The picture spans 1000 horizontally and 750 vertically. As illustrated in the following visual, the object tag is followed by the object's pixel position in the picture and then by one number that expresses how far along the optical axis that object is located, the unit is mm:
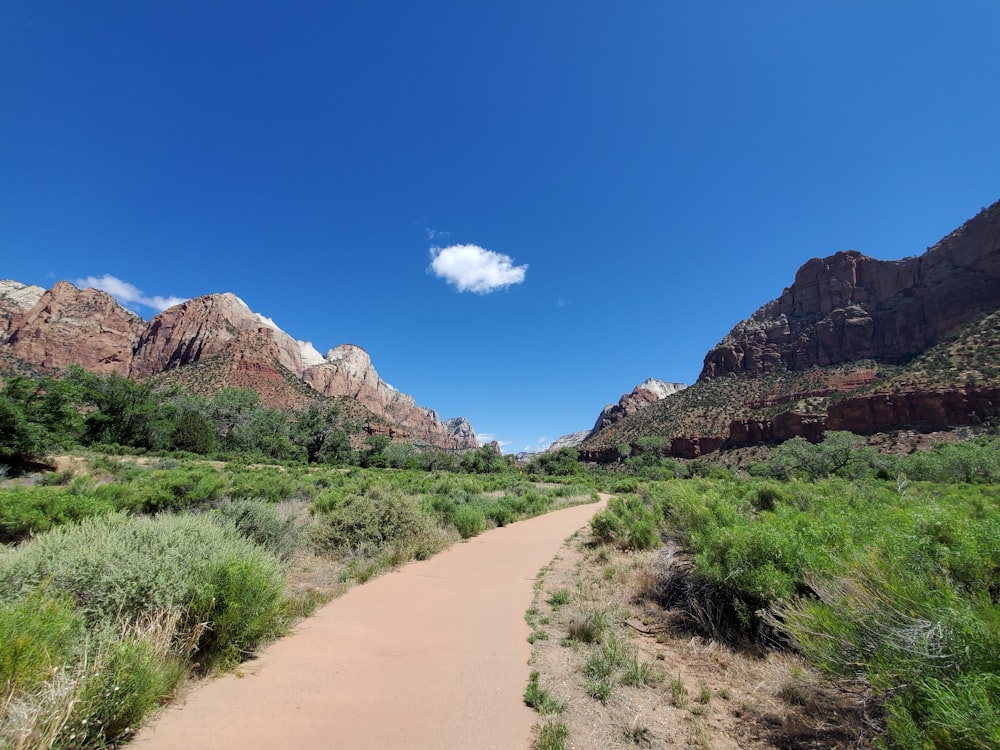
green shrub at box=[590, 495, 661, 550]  10086
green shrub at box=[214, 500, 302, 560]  7641
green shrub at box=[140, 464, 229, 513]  10141
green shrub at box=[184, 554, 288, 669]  4016
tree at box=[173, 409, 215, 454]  39062
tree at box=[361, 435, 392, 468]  55147
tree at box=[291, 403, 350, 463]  55312
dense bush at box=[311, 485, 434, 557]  9141
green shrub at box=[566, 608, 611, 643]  5414
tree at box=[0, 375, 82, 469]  20578
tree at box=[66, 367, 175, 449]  37094
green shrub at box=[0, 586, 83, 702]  2447
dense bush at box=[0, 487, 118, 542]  7254
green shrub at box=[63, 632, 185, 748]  2566
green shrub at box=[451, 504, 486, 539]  12883
